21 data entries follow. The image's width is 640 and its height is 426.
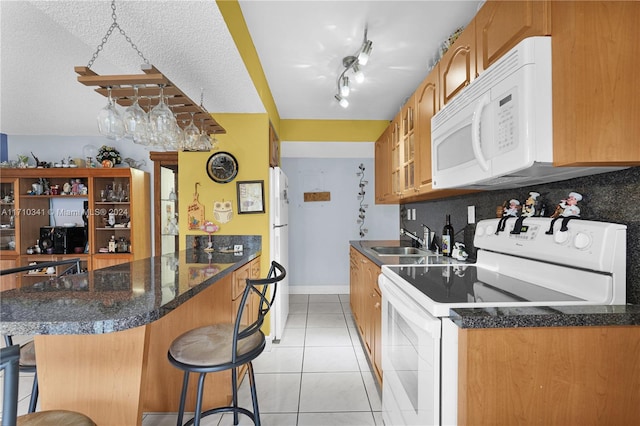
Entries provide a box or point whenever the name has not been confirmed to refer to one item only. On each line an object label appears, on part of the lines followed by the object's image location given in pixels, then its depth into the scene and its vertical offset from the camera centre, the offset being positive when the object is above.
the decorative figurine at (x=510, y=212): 1.52 +0.00
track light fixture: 2.16 +1.17
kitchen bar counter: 0.83 -0.31
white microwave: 0.97 +0.32
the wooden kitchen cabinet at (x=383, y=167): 3.16 +0.51
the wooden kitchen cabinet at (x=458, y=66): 1.43 +0.75
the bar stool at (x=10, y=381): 0.55 -0.30
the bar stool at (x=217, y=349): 1.23 -0.59
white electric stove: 0.98 -0.31
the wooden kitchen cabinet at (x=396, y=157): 2.71 +0.51
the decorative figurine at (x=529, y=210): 1.40 +0.01
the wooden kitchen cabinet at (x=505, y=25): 1.00 +0.68
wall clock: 2.91 +0.43
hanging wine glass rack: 1.50 +0.67
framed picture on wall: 2.91 +0.17
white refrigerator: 2.89 -0.23
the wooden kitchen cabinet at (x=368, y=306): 2.00 -0.74
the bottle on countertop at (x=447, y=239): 2.29 -0.21
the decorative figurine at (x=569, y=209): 1.20 +0.01
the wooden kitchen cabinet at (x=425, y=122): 1.90 +0.61
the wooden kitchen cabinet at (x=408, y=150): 2.32 +0.50
